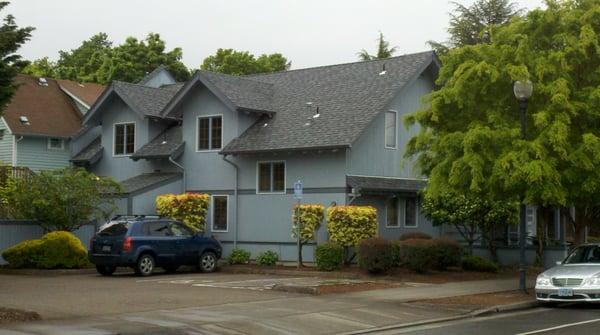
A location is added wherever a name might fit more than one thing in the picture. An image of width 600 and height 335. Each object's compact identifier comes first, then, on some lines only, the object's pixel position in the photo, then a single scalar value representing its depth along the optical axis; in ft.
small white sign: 83.30
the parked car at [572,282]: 59.67
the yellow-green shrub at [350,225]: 86.33
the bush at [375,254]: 80.23
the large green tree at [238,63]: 220.64
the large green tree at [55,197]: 90.68
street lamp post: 63.82
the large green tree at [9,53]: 52.87
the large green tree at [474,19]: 173.58
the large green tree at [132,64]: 201.26
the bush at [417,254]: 82.07
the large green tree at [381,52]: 206.80
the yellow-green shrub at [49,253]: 87.04
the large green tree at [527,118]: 64.69
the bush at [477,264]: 88.74
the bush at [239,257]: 96.43
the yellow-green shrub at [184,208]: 96.94
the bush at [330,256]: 85.66
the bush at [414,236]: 94.12
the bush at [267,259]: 94.12
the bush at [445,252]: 83.15
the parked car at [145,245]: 81.15
